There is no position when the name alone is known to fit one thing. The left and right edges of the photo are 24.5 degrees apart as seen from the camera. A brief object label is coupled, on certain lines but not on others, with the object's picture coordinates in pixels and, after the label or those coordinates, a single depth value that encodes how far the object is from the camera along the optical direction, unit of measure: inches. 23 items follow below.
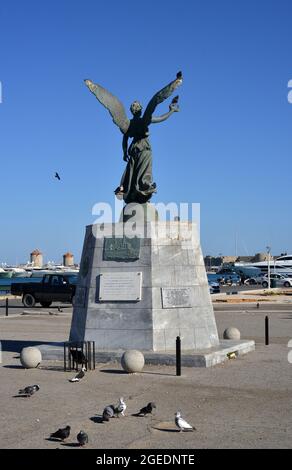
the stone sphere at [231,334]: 713.6
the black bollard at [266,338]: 714.1
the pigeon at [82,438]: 306.0
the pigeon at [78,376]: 498.3
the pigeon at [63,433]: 318.2
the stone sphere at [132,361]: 520.0
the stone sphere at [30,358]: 562.9
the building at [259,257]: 7064.5
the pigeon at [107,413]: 359.6
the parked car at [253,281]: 3247.5
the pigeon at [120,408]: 367.6
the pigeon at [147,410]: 370.0
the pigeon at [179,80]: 624.4
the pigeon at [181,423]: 330.0
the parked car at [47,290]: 1439.5
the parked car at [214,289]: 2071.9
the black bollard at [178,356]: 516.7
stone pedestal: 603.2
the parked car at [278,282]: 2593.5
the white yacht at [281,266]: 4073.1
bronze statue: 651.5
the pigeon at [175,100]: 656.4
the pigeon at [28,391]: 438.0
